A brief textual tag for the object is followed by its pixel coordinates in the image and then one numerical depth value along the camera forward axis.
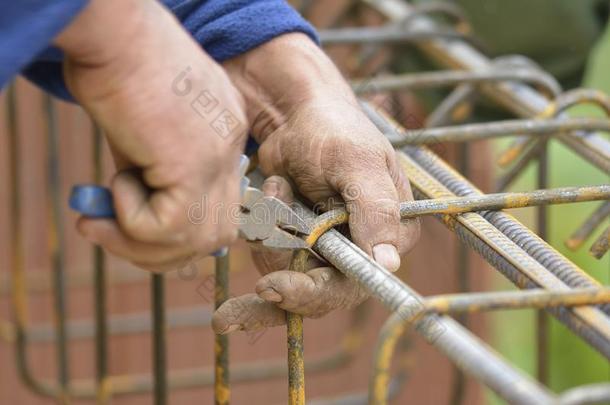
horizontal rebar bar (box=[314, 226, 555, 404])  1.04
